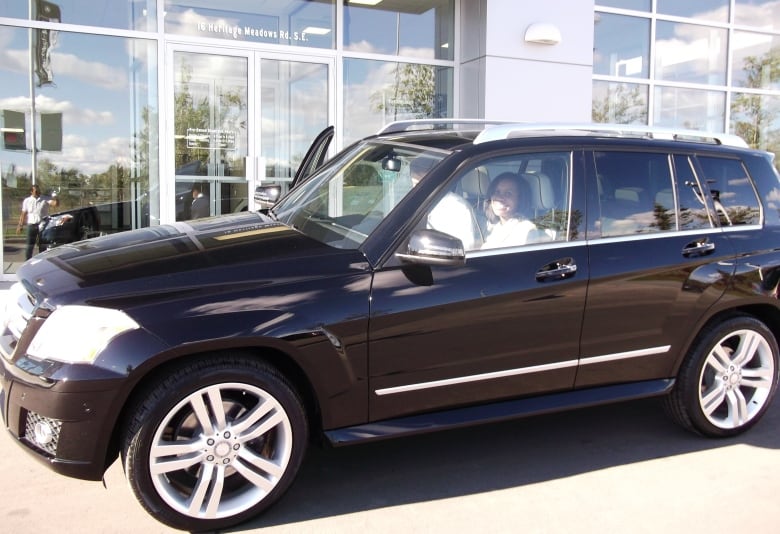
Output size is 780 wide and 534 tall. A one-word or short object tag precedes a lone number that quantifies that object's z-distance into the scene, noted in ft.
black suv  9.82
